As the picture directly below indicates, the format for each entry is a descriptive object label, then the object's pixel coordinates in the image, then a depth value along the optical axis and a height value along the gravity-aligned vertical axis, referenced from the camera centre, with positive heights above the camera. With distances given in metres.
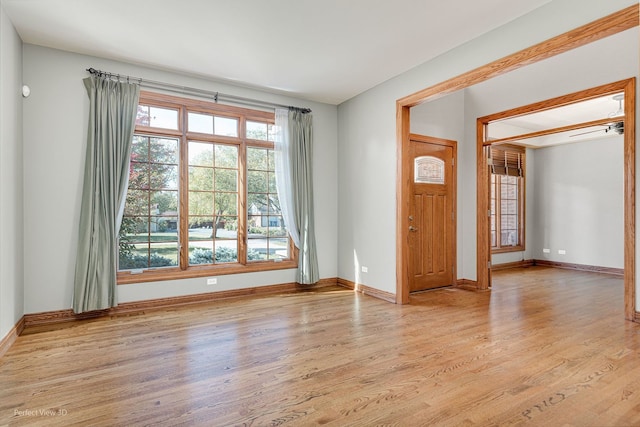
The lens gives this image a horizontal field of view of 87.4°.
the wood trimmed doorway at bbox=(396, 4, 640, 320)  2.54 +1.34
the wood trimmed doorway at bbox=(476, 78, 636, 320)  3.54 +0.46
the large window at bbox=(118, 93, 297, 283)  4.22 +0.23
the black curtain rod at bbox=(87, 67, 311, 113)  3.93 +1.60
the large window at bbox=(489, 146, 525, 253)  7.26 +0.23
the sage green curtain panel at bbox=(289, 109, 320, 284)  5.11 +0.29
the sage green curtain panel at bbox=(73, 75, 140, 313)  3.71 +0.24
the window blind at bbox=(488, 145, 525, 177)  7.22 +1.07
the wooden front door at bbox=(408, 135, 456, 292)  5.05 -0.08
